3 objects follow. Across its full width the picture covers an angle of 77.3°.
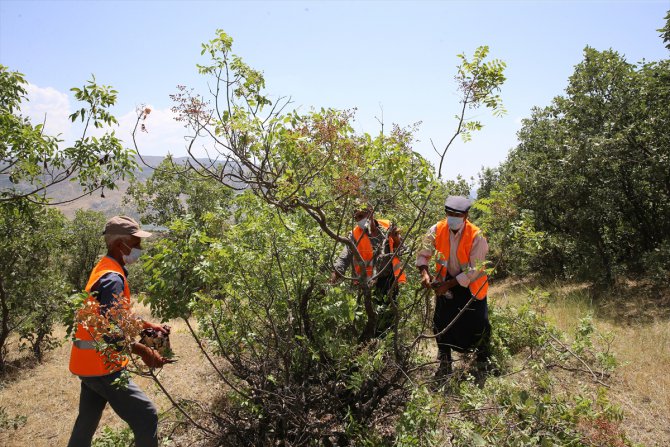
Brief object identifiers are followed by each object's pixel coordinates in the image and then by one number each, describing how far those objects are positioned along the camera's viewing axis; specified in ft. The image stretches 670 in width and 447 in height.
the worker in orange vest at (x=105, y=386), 8.75
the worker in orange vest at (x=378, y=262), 10.08
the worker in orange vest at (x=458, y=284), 12.11
